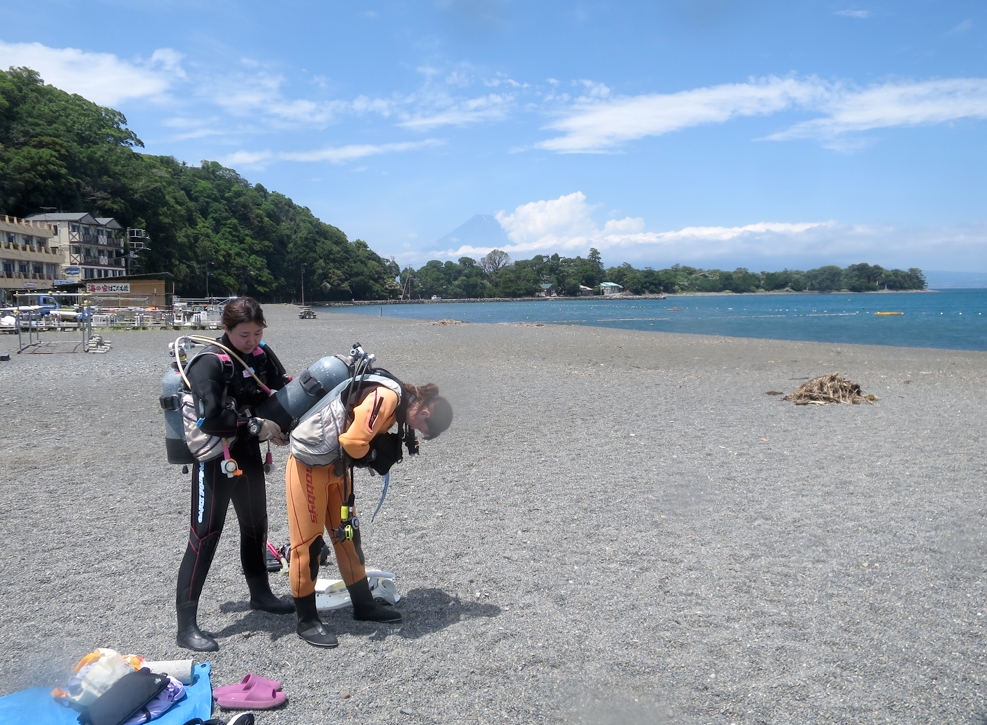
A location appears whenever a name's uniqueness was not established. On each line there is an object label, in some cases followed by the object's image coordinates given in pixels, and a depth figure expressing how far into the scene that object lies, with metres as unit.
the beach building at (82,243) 68.75
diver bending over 3.44
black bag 2.83
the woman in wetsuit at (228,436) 3.49
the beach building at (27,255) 60.00
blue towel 2.82
